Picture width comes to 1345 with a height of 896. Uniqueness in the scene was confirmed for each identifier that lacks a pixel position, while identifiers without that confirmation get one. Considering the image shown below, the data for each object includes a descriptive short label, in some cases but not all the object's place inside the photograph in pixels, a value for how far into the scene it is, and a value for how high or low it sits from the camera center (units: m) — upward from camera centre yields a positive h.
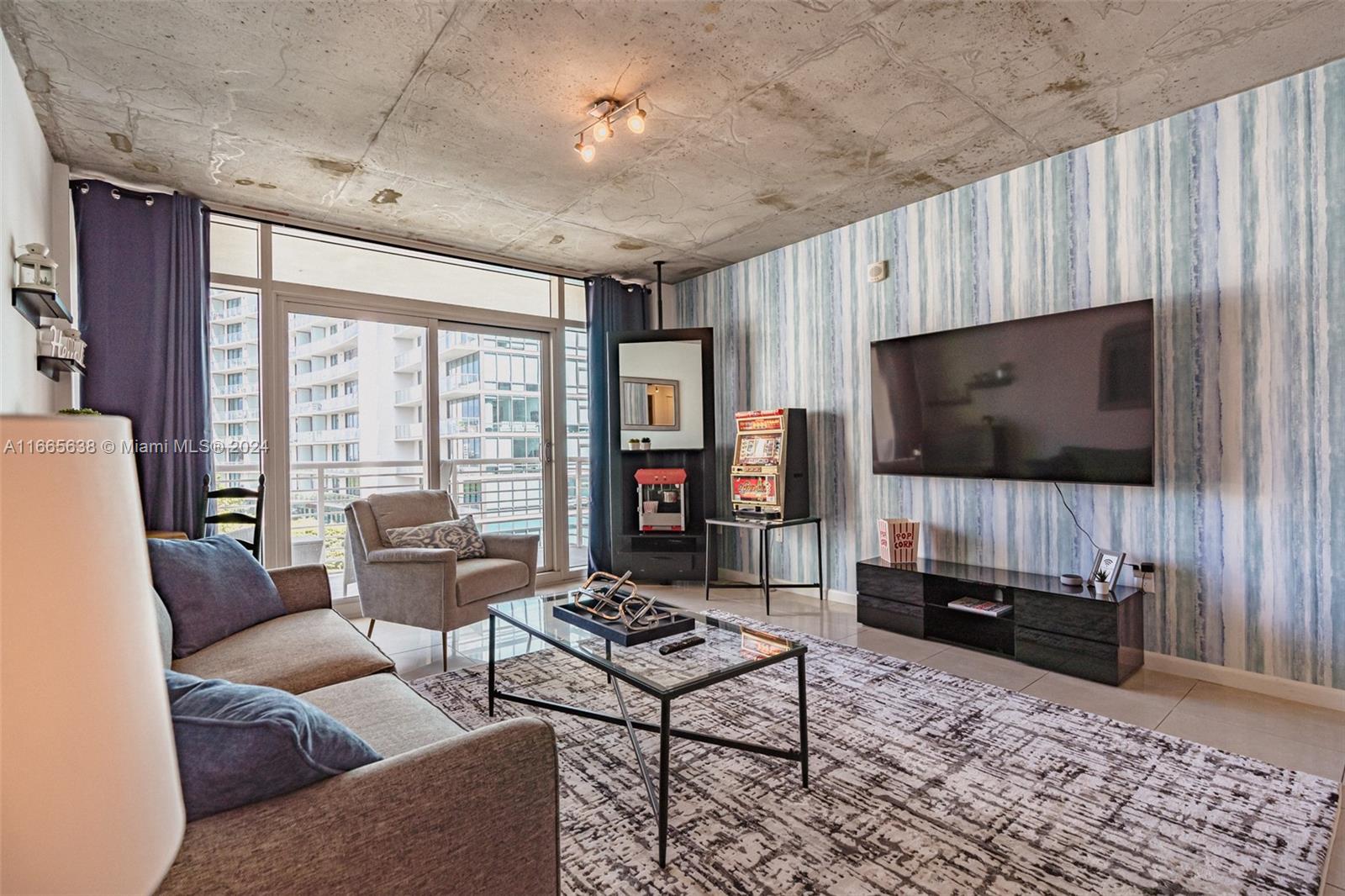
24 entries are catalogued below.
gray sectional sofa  0.91 -0.58
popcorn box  3.84 -0.56
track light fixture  2.78 +1.47
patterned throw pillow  3.52 -0.47
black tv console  2.88 -0.86
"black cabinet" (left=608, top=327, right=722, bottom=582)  5.12 -0.32
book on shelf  3.28 -0.84
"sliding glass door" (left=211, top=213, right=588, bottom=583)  4.03 +0.48
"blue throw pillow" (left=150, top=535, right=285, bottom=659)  2.19 -0.48
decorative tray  2.19 -0.63
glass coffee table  1.79 -0.66
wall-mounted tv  2.97 +0.23
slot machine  4.45 -0.13
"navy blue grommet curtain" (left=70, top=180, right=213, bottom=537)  3.37 +0.68
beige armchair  3.17 -0.62
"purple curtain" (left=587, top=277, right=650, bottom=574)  5.37 +0.22
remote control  2.11 -0.66
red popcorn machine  5.12 -0.40
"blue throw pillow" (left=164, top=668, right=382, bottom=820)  0.95 -0.45
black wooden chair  3.57 -0.33
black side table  4.28 -0.55
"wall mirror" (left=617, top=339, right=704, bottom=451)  5.16 +0.45
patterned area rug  1.66 -1.09
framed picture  3.01 -0.59
